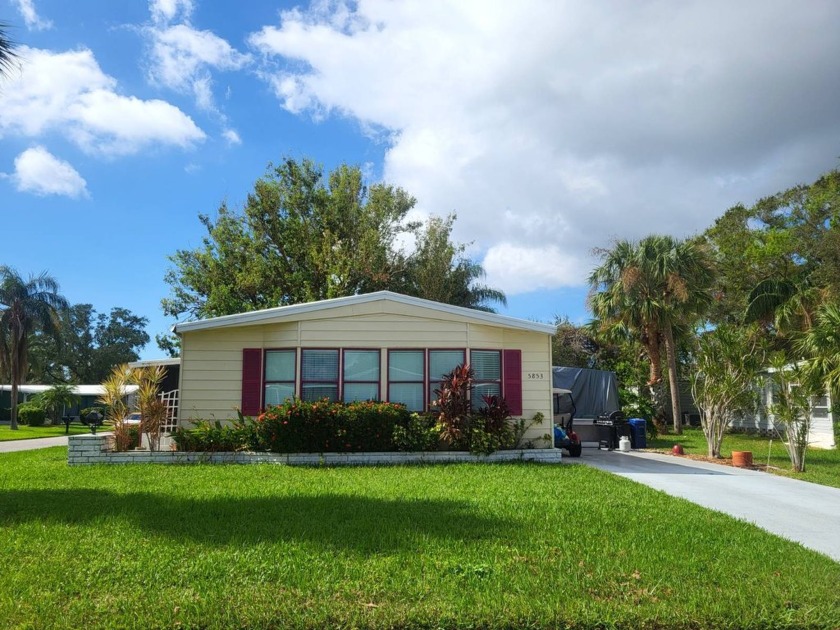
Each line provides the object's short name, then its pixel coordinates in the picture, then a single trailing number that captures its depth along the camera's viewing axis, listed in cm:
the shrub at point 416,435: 1259
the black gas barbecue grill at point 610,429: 1766
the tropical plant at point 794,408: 1212
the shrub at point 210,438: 1243
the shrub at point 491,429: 1258
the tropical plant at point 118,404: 1277
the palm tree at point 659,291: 2323
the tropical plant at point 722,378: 1384
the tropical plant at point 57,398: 3325
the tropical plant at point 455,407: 1262
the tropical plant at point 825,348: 1506
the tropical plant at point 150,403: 1247
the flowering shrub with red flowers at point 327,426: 1234
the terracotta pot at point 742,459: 1330
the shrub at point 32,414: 3262
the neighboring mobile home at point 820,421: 1906
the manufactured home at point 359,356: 1327
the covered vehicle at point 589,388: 2198
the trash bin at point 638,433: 1809
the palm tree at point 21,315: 3203
